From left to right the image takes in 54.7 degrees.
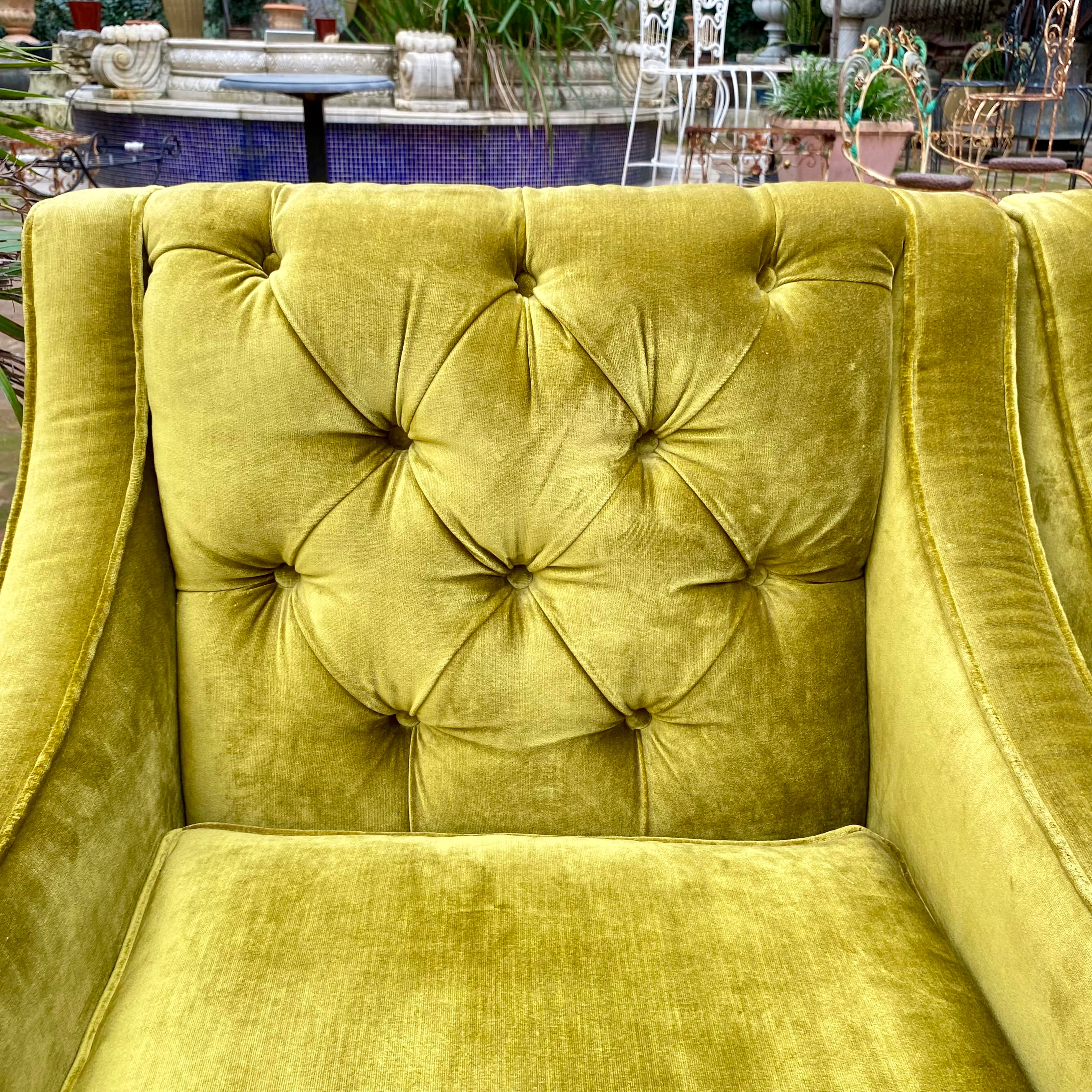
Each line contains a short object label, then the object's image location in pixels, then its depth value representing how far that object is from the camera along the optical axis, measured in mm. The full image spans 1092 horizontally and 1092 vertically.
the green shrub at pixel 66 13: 11109
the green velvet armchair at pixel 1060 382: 1014
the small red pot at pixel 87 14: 5387
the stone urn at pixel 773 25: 10680
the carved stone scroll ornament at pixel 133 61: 4703
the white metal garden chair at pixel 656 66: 4992
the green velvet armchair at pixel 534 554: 877
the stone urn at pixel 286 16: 5734
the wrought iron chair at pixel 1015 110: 4574
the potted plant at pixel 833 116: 4707
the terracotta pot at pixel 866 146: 4672
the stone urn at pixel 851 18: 9578
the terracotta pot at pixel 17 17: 7770
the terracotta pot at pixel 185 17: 7984
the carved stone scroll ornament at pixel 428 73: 4254
